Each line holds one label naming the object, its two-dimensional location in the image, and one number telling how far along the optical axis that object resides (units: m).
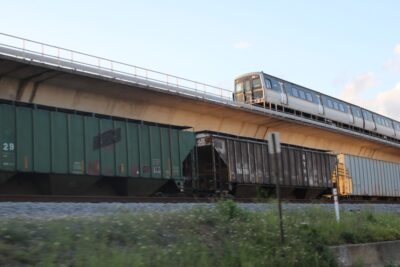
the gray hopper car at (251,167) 25.58
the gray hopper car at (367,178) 36.19
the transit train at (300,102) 37.00
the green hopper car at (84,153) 18.78
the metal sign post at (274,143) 10.72
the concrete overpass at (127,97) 21.89
